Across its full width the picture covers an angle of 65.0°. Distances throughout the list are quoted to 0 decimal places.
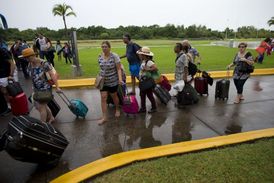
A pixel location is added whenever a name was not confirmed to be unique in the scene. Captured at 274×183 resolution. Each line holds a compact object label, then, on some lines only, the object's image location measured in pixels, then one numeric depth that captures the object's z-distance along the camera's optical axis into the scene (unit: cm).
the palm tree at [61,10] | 2873
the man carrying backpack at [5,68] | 473
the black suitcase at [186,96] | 546
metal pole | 870
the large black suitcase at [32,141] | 265
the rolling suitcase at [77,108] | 476
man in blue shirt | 559
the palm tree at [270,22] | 5412
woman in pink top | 1138
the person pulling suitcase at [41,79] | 384
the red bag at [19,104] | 463
